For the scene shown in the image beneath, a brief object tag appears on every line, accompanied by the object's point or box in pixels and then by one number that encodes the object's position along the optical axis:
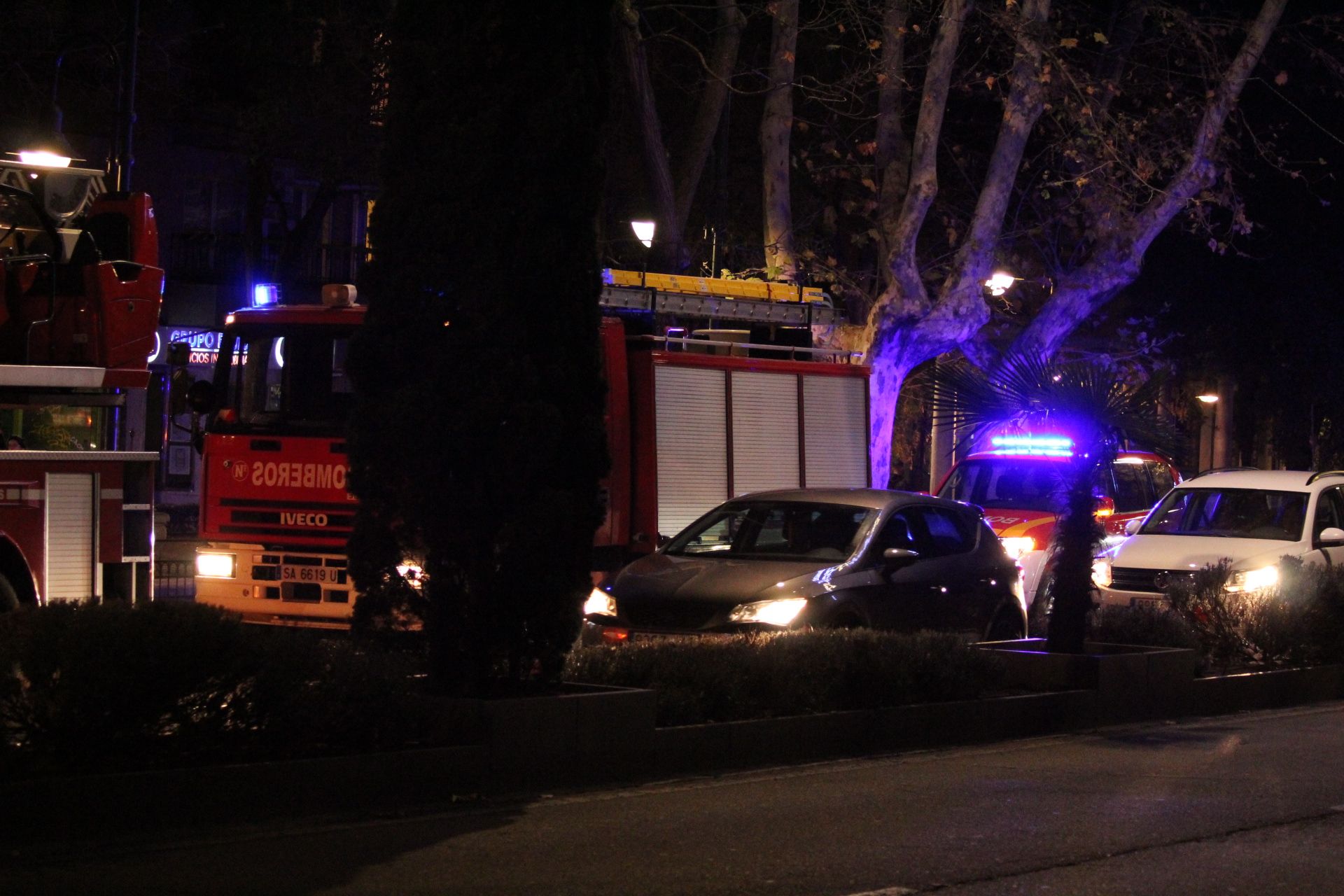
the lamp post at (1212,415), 39.16
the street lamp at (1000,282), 26.50
